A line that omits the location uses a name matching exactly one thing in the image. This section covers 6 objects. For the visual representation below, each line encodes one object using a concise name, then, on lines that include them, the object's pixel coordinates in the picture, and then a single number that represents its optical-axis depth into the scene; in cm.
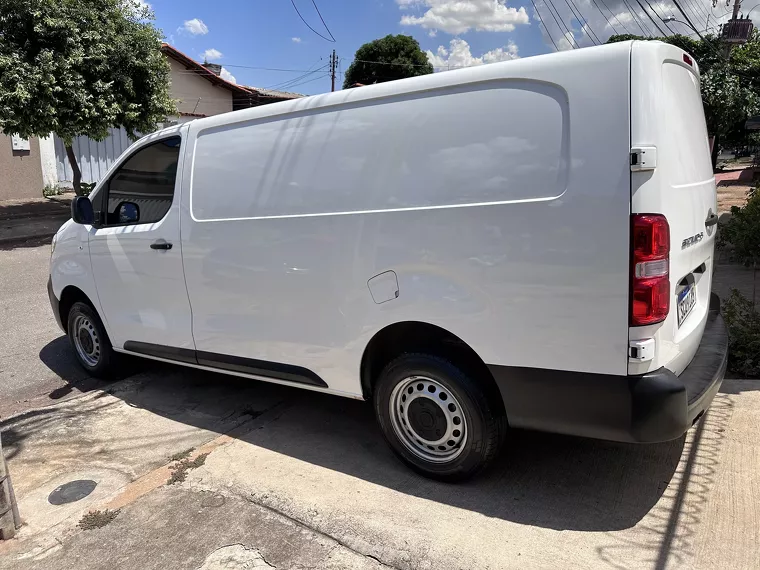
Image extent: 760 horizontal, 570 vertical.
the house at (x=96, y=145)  1716
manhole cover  341
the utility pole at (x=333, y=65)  4328
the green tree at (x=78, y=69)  1105
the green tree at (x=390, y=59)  4431
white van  261
